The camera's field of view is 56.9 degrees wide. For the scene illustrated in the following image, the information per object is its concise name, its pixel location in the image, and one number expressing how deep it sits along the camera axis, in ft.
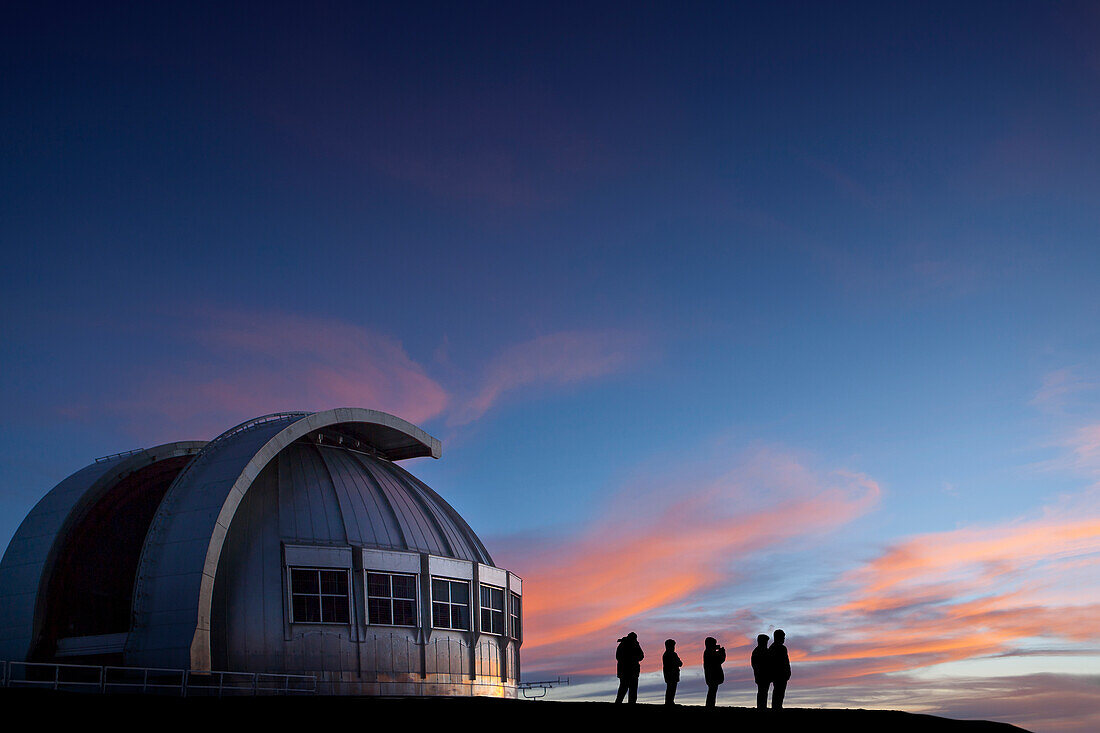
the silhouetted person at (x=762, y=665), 71.82
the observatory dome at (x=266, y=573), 101.81
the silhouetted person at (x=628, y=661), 78.07
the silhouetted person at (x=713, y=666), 75.72
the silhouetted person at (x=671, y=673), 77.61
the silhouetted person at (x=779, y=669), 71.05
